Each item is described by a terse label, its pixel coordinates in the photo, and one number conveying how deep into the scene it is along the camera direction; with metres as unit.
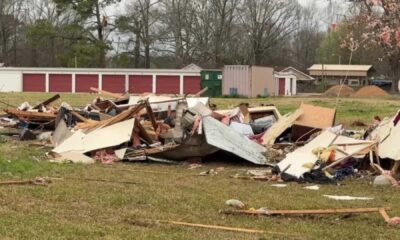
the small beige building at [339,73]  90.81
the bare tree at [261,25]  83.88
